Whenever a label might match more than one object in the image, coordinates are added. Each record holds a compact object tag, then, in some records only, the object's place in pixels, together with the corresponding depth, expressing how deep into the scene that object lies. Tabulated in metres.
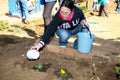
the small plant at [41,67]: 1.79
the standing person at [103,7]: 4.85
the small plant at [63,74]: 1.71
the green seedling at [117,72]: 1.70
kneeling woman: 1.89
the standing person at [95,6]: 5.42
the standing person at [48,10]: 2.20
